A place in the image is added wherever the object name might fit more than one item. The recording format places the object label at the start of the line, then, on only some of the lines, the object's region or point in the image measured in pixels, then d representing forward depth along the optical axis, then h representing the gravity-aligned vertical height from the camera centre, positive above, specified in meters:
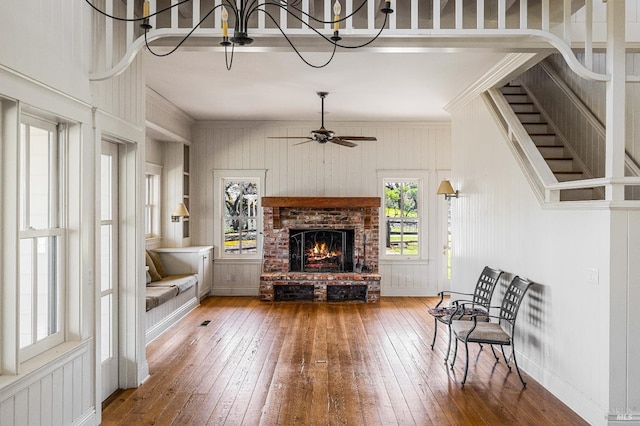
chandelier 2.27 +0.93
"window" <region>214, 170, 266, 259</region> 8.70 -0.01
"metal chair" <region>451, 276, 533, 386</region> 4.29 -1.08
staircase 5.34 +0.88
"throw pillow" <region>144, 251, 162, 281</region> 6.71 -0.83
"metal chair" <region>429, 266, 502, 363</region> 4.86 -0.98
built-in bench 5.62 -1.08
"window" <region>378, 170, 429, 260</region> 8.71 -0.10
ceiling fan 6.36 +1.05
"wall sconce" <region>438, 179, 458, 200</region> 6.95 +0.35
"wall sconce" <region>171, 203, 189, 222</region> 7.66 +0.04
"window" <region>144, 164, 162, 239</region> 7.72 +0.19
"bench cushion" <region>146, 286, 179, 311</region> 5.42 -1.00
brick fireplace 8.11 -0.63
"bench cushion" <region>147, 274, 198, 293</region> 6.43 -0.97
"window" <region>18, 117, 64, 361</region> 2.77 -0.16
